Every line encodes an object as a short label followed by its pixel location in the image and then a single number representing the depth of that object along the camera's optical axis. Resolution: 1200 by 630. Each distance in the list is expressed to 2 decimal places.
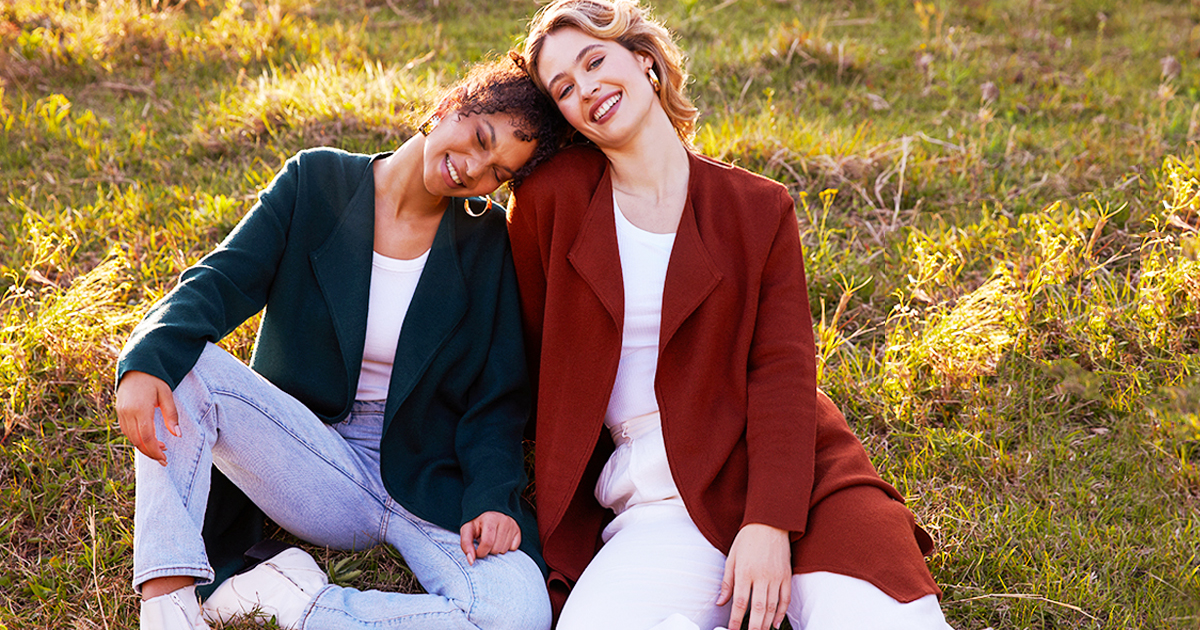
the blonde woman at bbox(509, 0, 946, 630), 2.11
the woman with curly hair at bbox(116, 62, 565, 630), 2.18
